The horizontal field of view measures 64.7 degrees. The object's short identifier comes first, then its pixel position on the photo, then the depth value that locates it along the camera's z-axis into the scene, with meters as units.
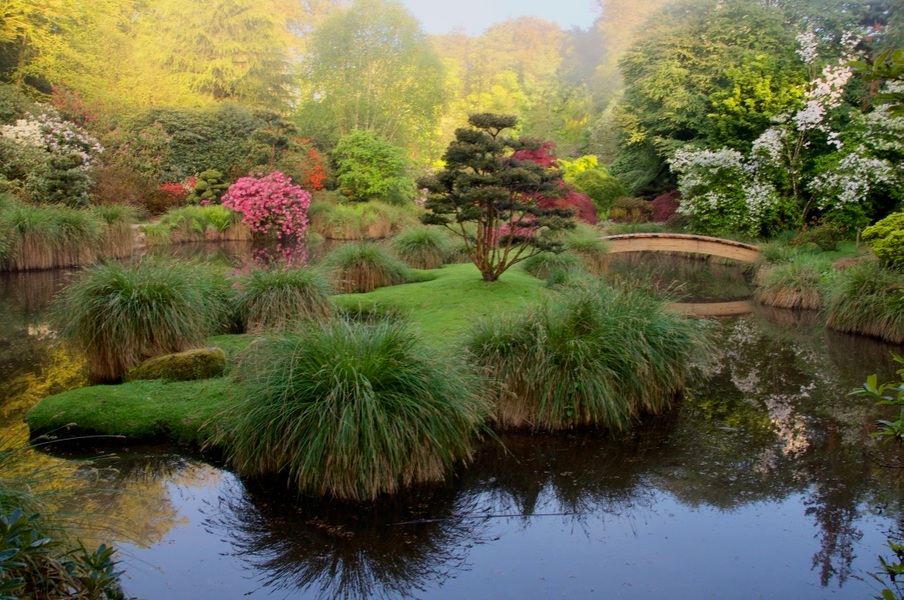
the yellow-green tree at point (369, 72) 30.36
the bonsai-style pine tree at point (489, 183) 8.96
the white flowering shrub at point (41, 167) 16.69
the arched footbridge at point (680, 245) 16.38
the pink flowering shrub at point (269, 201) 18.39
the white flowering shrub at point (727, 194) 18.45
